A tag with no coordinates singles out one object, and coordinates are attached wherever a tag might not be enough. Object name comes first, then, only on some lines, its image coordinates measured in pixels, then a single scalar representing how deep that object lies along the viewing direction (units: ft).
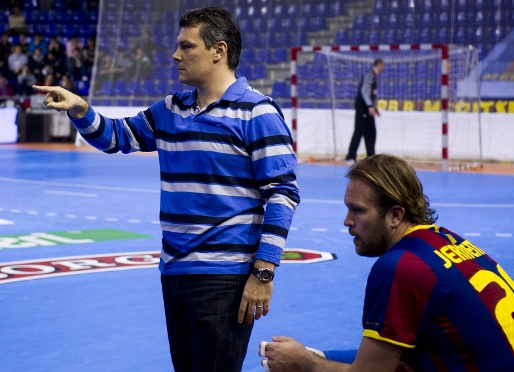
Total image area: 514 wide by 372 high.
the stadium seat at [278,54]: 72.59
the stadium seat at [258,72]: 73.10
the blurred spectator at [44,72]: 87.56
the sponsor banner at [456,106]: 59.62
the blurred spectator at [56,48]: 91.71
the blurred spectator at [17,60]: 91.40
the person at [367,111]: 56.44
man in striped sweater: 10.89
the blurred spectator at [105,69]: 77.16
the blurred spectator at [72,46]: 91.30
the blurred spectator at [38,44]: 91.86
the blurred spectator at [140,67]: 76.02
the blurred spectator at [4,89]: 89.13
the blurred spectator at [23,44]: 94.17
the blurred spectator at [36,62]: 89.76
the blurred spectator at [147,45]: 75.82
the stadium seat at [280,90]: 71.10
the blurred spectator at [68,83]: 84.46
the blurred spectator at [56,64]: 90.27
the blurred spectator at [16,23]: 101.20
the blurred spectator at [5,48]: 93.56
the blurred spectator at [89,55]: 90.94
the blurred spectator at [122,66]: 76.43
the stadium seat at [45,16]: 102.53
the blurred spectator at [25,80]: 89.25
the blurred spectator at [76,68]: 89.55
